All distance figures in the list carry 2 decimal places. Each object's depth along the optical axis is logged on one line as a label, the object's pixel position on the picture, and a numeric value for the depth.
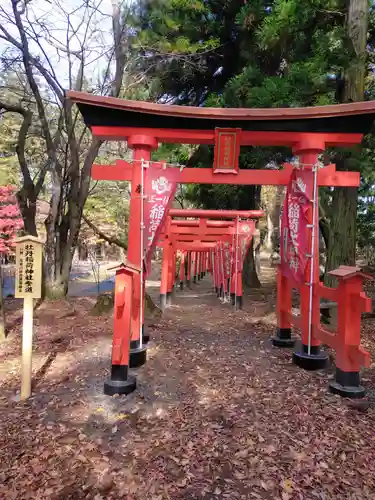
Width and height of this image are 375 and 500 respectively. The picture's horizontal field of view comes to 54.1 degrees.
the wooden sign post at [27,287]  4.29
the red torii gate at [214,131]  5.20
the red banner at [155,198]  5.36
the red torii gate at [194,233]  11.56
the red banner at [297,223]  5.24
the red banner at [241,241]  11.14
